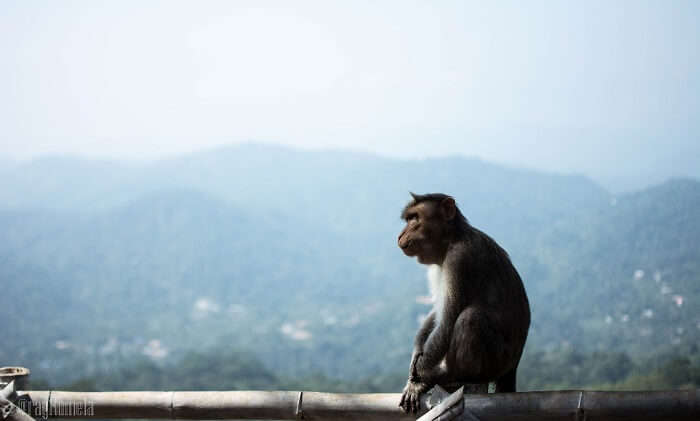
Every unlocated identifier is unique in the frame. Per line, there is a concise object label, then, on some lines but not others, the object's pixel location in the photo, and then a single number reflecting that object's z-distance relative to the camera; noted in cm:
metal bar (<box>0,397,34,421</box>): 307
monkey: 330
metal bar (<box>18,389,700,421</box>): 262
